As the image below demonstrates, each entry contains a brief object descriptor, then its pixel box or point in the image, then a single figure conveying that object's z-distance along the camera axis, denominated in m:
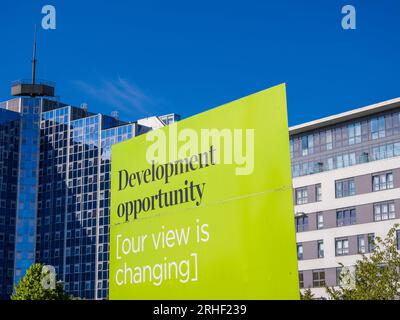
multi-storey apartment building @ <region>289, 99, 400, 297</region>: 79.25
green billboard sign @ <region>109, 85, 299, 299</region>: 12.18
